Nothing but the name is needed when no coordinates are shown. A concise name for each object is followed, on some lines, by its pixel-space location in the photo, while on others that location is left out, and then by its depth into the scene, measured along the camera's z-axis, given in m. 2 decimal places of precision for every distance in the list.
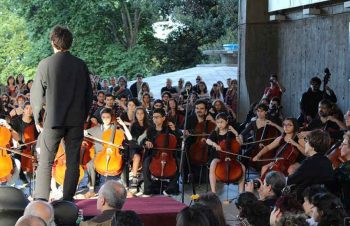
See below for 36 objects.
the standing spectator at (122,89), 16.37
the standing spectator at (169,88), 18.02
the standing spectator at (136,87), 18.67
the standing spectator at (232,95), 17.77
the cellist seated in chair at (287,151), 8.98
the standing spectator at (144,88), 15.06
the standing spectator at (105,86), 20.19
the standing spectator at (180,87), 18.23
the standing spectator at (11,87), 17.15
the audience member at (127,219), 4.23
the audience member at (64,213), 5.12
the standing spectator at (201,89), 16.72
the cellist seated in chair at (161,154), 9.73
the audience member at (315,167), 6.39
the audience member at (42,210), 4.62
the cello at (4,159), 9.25
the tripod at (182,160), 8.94
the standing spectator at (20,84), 17.66
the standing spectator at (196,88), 17.05
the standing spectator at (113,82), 20.33
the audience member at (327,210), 4.79
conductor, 6.14
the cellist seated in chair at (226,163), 9.38
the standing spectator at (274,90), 14.28
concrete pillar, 17.19
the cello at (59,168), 9.05
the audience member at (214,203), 4.82
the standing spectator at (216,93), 16.96
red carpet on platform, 6.55
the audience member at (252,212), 4.95
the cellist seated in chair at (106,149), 9.53
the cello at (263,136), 10.13
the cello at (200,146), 10.48
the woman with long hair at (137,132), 10.41
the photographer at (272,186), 6.20
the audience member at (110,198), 5.25
